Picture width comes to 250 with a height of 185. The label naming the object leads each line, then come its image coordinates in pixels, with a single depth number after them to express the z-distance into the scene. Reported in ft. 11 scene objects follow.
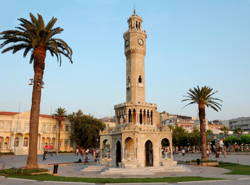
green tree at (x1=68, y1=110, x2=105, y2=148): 200.85
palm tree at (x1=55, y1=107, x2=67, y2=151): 230.48
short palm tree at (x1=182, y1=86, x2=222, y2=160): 118.32
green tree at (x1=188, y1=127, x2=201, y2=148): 203.92
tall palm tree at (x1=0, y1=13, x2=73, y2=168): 71.61
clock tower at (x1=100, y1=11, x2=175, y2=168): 95.96
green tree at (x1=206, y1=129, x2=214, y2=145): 263.68
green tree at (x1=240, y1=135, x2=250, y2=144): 213.25
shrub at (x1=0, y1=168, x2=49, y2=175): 64.18
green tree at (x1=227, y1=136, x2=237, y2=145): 218.40
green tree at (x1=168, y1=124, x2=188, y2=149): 208.92
